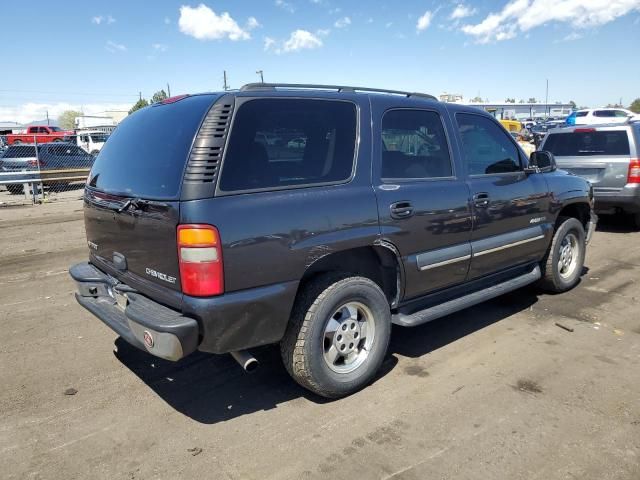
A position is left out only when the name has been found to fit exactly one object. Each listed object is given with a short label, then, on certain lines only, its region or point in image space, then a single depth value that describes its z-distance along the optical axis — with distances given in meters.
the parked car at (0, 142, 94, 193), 14.23
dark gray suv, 2.81
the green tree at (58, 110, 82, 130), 112.72
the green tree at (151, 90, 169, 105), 74.24
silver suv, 8.08
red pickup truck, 29.15
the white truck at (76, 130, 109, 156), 30.85
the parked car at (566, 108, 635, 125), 30.90
